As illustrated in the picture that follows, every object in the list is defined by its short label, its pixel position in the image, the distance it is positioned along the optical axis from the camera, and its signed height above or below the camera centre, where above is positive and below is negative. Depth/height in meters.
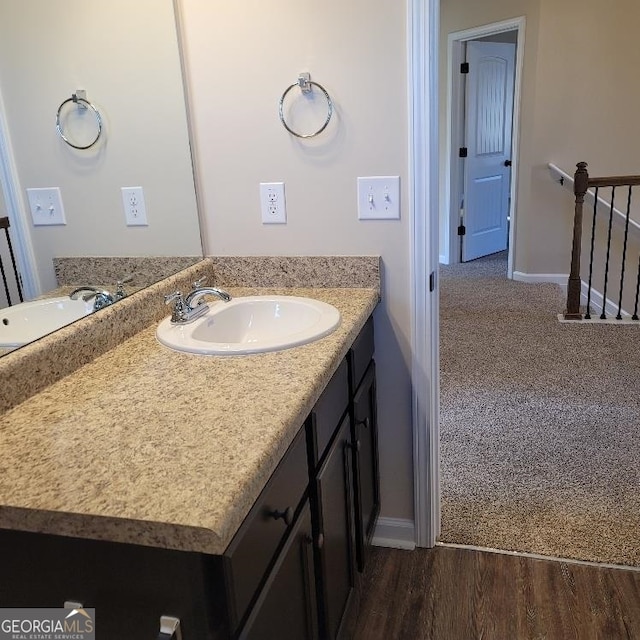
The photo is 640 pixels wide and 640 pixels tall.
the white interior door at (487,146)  5.60 -0.14
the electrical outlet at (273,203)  1.73 -0.16
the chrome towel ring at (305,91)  1.61 +0.12
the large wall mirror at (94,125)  1.21 +0.07
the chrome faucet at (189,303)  1.48 -0.38
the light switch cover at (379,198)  1.64 -0.16
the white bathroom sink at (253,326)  1.29 -0.42
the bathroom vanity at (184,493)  0.74 -0.43
